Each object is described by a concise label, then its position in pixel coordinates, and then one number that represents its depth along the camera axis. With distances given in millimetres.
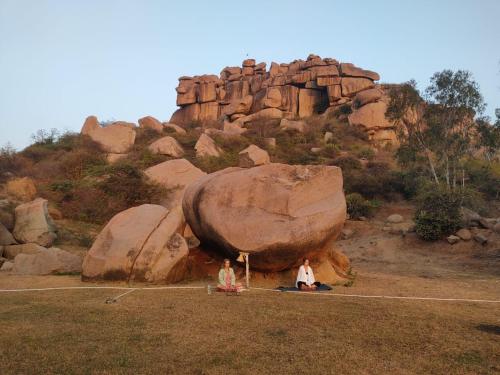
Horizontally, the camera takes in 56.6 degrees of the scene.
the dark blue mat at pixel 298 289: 9617
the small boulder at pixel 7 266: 12749
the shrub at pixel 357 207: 23953
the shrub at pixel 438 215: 18156
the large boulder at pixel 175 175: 22094
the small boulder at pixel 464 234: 17453
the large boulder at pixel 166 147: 30156
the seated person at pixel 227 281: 9188
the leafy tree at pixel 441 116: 23891
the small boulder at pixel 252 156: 29016
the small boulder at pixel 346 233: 21522
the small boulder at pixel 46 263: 11923
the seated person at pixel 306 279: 9742
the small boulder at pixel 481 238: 16812
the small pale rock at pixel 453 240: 17500
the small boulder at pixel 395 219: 22062
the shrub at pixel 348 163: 30734
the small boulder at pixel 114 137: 31281
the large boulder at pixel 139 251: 10156
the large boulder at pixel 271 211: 10273
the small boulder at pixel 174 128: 38166
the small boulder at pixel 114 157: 29134
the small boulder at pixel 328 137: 38003
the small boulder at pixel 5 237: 15609
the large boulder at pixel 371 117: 39703
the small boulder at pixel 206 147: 30484
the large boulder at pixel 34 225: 16156
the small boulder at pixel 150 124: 37388
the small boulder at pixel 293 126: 39000
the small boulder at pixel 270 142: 35331
